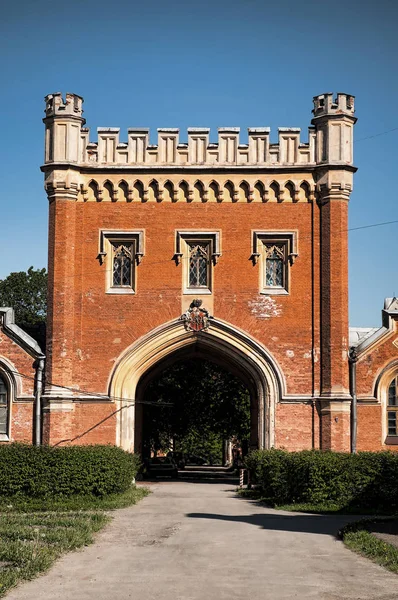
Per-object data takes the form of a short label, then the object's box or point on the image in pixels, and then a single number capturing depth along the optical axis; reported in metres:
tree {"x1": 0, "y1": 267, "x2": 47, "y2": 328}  65.56
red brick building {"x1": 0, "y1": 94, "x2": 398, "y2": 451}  26.20
